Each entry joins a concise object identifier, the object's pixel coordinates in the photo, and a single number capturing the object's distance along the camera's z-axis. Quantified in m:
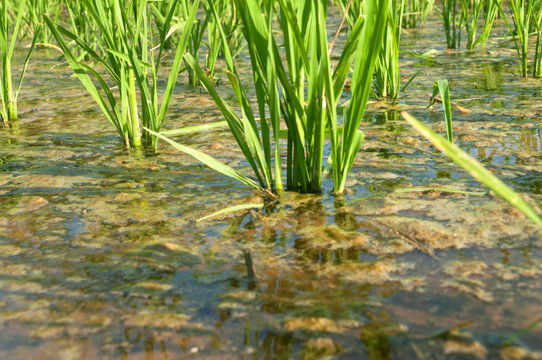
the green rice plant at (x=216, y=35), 2.43
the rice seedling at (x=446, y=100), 1.33
